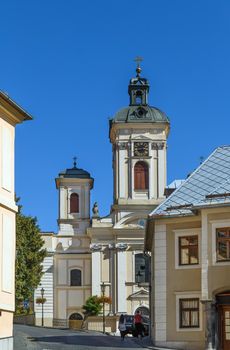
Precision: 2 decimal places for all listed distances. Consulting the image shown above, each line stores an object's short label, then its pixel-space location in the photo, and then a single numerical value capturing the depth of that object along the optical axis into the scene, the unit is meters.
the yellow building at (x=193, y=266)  34.91
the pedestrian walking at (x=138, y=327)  49.47
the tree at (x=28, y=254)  67.06
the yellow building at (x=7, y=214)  25.53
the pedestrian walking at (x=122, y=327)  49.66
